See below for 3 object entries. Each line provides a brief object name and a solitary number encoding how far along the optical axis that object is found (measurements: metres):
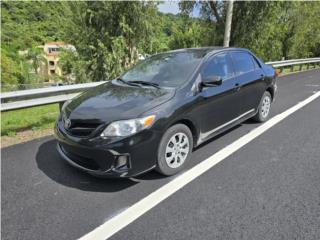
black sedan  3.01
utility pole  10.36
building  83.75
